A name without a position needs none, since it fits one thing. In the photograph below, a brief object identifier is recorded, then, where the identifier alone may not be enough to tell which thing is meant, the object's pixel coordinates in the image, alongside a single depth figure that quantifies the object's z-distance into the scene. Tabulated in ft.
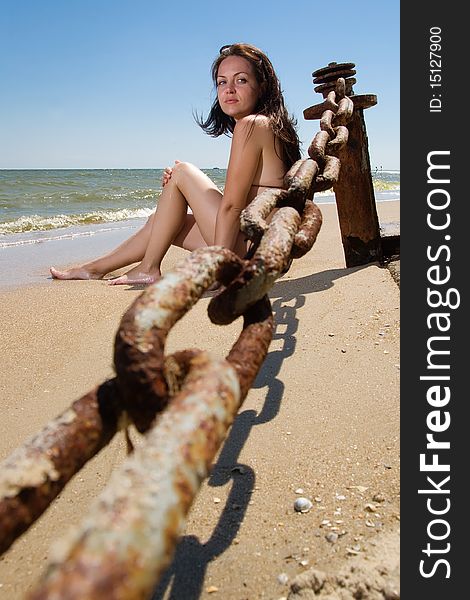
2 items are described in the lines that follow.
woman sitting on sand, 11.66
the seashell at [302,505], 4.79
